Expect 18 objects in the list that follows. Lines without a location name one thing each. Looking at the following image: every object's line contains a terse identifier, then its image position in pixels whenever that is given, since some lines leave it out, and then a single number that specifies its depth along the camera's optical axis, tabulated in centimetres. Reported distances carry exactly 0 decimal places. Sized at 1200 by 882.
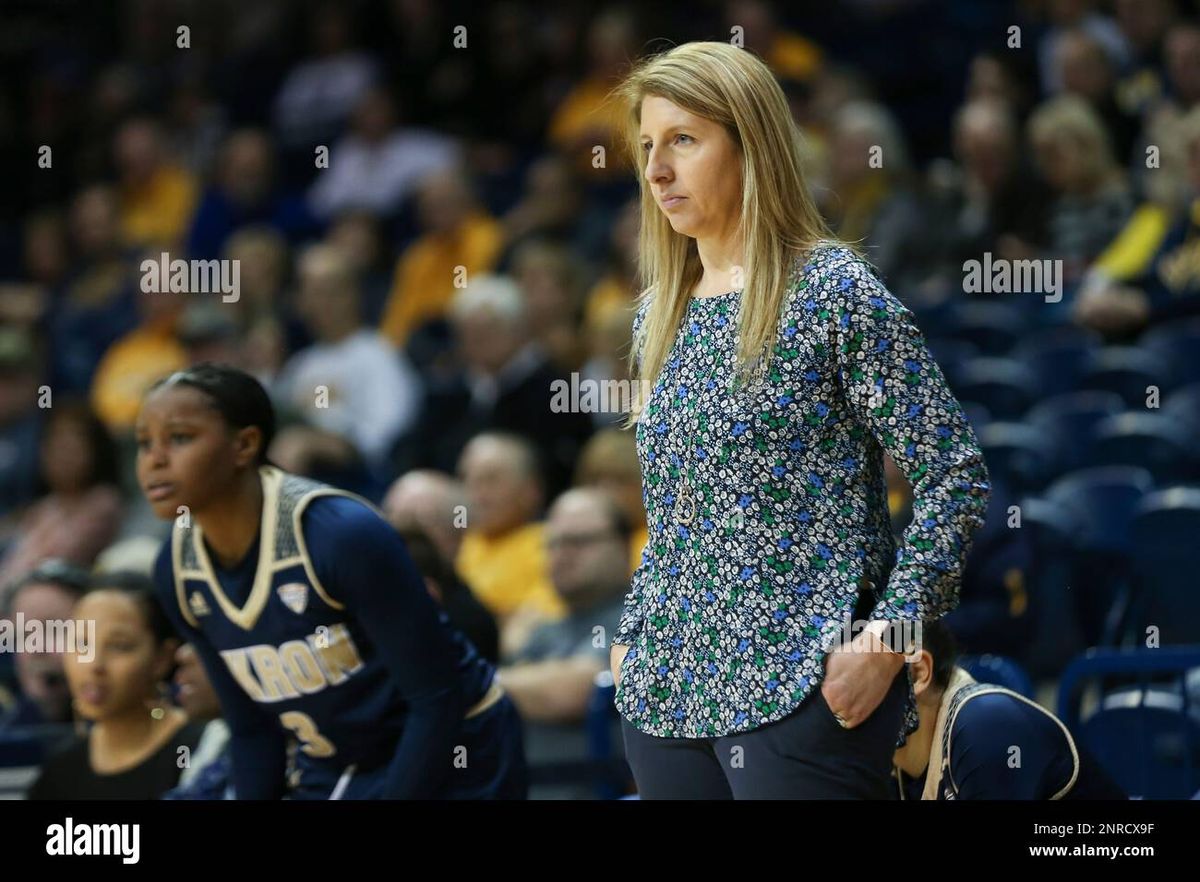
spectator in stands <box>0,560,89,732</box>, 805
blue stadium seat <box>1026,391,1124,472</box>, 1033
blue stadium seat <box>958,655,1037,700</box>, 615
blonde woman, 395
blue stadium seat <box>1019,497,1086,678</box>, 853
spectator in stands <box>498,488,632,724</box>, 814
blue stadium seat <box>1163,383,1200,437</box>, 1005
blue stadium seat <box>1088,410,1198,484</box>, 980
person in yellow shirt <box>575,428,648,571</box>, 929
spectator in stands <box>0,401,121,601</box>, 1046
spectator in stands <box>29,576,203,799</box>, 664
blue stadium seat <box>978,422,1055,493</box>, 969
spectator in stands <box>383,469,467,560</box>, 845
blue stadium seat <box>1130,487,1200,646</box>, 798
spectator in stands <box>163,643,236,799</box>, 632
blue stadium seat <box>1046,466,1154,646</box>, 823
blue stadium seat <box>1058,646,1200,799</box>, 627
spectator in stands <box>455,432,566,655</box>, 988
